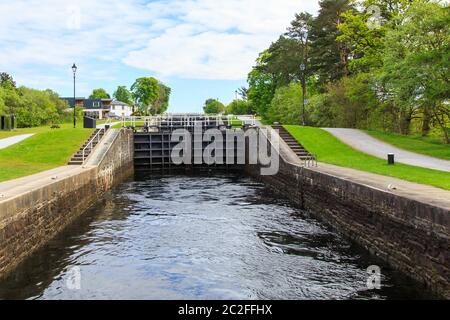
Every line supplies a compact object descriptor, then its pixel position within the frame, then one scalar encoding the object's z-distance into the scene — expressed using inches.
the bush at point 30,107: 2485.2
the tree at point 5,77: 4071.1
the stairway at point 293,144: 992.2
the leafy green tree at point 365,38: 1477.6
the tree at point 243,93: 6096.0
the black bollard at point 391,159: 741.8
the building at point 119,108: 5423.2
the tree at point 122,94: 6840.6
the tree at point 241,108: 4475.9
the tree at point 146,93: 5275.6
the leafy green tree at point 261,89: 3184.1
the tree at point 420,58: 914.7
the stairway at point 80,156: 901.2
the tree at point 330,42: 1935.3
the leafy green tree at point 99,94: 6815.9
